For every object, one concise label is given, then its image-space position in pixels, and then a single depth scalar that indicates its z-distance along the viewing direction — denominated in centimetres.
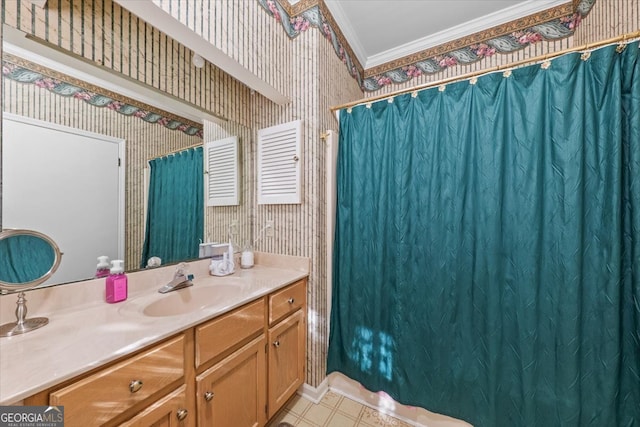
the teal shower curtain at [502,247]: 102
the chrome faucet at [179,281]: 113
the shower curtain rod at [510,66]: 99
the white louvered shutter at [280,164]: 153
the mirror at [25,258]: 78
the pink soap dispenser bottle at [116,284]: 99
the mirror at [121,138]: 86
